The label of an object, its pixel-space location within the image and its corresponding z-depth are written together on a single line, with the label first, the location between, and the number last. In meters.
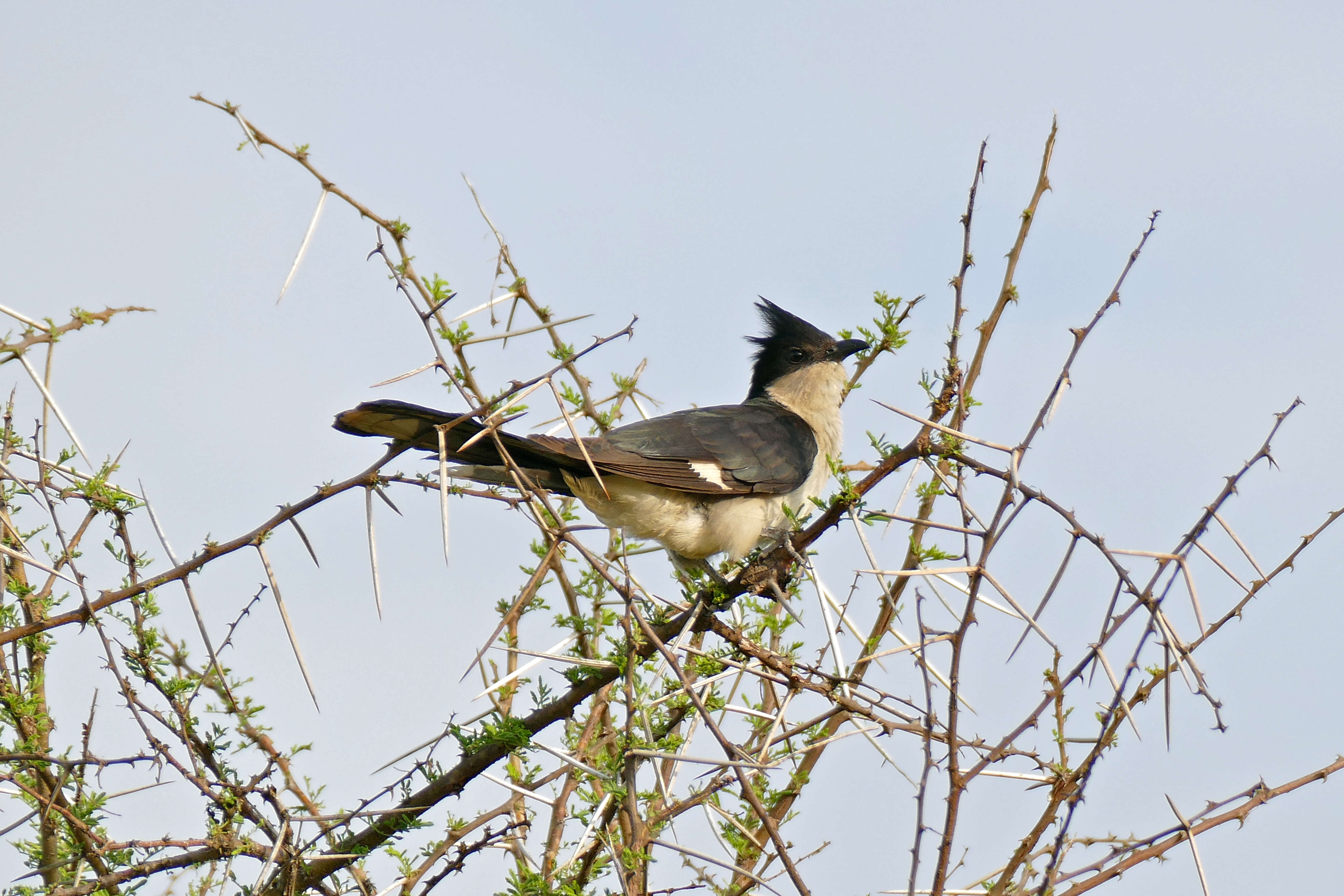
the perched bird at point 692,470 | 7.89
